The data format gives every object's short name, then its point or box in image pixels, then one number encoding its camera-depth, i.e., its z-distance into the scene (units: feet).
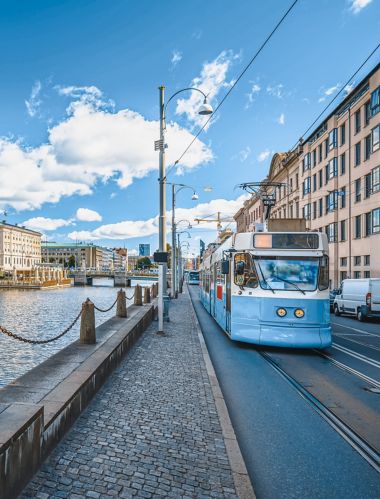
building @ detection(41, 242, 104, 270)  615.81
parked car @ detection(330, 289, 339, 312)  84.97
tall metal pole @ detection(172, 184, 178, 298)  100.00
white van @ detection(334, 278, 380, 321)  66.08
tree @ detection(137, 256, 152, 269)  635.83
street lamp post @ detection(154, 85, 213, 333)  47.06
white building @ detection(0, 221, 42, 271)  436.76
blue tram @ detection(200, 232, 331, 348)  32.58
